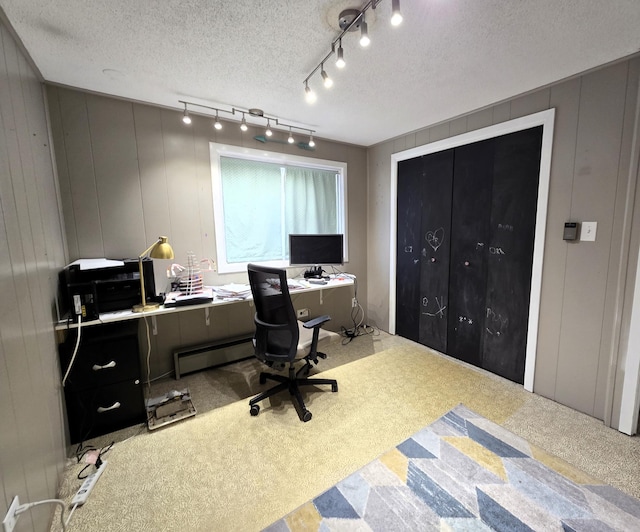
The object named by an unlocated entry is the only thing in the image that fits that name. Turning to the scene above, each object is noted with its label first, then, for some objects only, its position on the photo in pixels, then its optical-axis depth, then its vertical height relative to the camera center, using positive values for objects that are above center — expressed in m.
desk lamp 2.00 -0.14
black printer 1.80 -0.35
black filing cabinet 1.78 -0.95
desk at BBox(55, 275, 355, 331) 1.76 -0.54
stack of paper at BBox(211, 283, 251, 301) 2.39 -0.51
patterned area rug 1.31 -1.37
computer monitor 3.11 -0.20
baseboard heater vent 2.60 -1.16
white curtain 2.88 +0.32
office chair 1.94 -0.68
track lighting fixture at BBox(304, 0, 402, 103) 1.14 +1.03
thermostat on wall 2.01 -0.03
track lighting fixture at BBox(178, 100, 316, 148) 2.38 +1.09
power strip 1.42 -1.33
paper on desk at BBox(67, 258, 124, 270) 1.89 -0.18
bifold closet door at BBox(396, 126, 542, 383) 2.33 -0.17
